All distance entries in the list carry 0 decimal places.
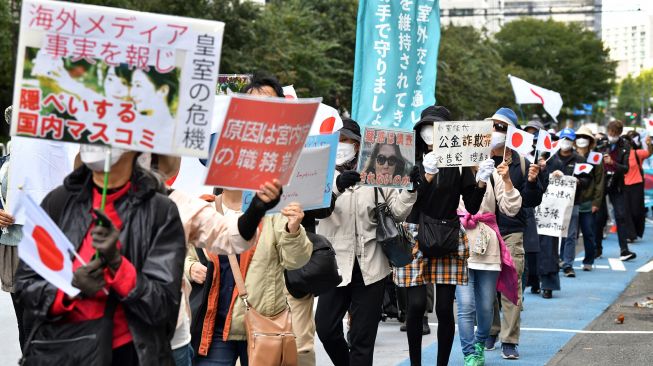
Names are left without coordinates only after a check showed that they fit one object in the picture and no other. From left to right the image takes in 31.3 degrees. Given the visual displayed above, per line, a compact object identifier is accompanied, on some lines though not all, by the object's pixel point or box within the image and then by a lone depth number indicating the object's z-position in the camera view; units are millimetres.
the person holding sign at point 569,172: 15238
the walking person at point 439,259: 8039
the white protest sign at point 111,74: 3926
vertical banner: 9812
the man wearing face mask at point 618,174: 18125
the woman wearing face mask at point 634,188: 19328
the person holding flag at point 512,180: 9266
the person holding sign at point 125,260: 3961
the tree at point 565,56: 79625
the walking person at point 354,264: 7238
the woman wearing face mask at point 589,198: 16375
